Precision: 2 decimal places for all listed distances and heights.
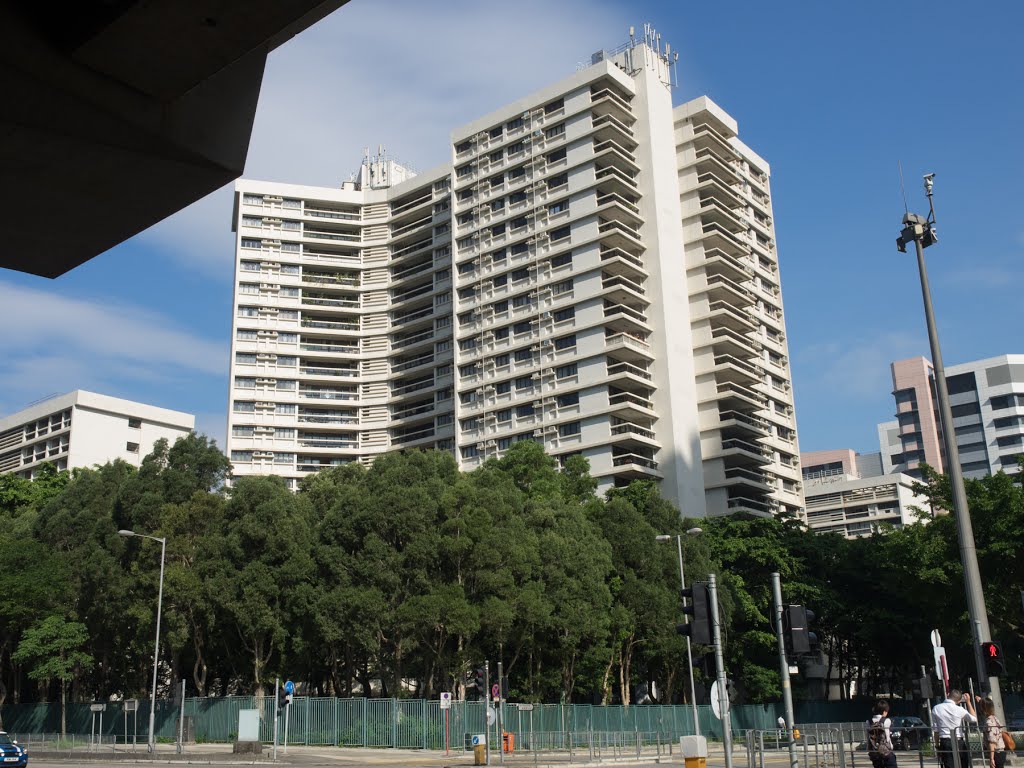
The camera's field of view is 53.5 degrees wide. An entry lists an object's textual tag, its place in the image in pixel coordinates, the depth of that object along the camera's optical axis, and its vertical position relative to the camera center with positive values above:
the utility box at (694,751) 17.75 -1.60
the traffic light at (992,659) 18.42 -0.24
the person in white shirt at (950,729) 16.67 -1.32
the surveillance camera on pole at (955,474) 19.17 +3.36
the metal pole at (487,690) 32.62 -0.78
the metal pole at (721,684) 17.64 -0.52
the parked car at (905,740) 33.34 -3.07
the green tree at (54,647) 44.66 +1.50
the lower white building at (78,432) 95.56 +23.42
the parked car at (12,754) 29.80 -1.99
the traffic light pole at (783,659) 17.27 -0.10
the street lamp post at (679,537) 44.22 +5.30
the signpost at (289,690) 36.31 -0.60
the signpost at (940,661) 20.44 -0.28
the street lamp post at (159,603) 38.00 +2.87
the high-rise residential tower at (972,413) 136.12 +31.19
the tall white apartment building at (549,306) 78.69 +29.98
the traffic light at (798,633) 17.47 +0.34
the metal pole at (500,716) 32.91 -1.69
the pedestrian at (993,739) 16.41 -1.47
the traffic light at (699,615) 17.97 +0.71
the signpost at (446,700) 35.16 -1.11
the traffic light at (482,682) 33.16 -0.53
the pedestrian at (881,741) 17.41 -1.53
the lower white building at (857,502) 120.12 +17.19
